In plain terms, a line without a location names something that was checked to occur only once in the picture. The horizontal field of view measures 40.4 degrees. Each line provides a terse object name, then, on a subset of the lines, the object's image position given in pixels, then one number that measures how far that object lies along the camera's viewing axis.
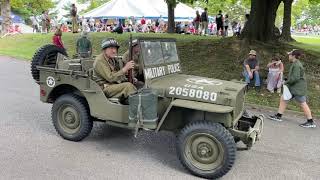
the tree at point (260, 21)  16.35
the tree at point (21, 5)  30.20
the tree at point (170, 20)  29.18
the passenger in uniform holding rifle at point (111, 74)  6.41
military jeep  5.70
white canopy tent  32.75
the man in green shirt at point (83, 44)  15.30
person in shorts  8.84
